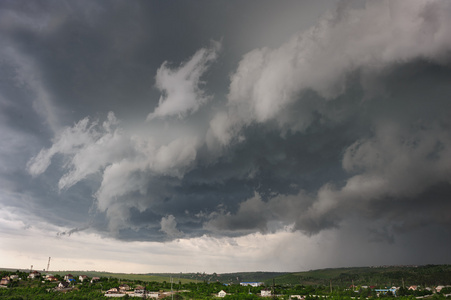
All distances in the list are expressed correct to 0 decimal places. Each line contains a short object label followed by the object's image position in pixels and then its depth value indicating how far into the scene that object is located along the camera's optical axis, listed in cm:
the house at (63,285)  16719
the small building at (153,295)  14727
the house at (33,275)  19174
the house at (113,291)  15331
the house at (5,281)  16458
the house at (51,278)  19032
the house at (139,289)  15621
